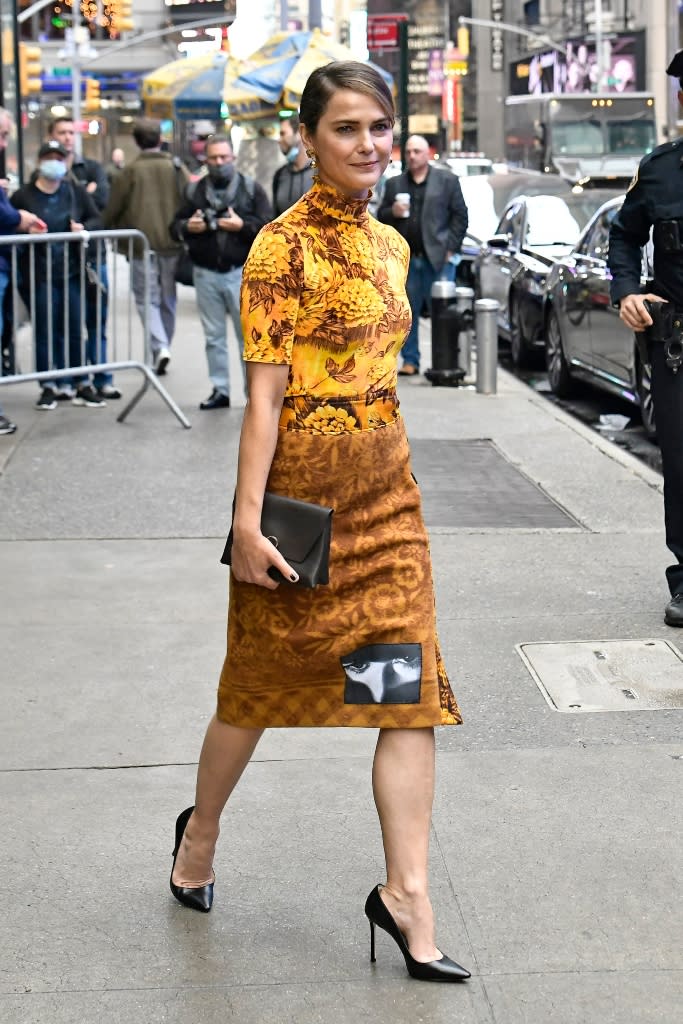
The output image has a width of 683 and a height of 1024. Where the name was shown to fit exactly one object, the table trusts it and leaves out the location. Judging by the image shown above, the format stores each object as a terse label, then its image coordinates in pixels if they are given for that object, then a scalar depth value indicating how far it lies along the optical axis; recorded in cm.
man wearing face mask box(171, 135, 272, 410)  1198
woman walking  342
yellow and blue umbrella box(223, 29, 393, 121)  2381
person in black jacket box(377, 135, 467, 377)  1434
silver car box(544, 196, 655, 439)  1178
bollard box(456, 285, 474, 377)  1433
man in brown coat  1406
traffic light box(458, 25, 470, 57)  9612
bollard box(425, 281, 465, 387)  1389
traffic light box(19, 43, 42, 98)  3734
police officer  629
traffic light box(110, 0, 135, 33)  4699
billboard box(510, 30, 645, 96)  6397
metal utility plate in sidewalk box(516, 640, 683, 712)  548
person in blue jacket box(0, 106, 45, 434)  1112
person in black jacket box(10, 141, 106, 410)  1156
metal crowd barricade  1108
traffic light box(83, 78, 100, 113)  6150
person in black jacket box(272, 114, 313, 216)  1471
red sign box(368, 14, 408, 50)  4209
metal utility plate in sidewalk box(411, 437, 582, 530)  850
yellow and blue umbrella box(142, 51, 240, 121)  3023
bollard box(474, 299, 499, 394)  1332
